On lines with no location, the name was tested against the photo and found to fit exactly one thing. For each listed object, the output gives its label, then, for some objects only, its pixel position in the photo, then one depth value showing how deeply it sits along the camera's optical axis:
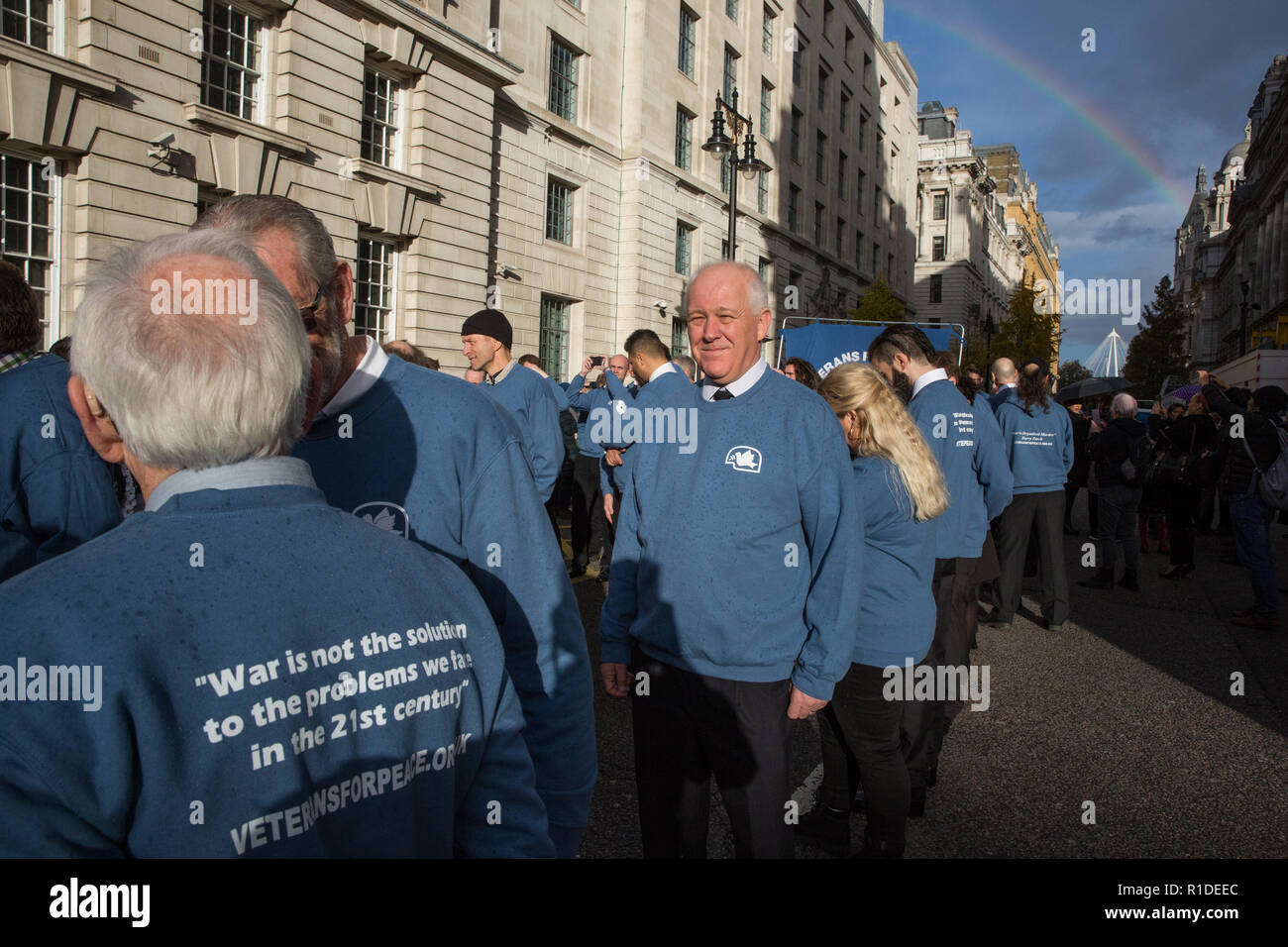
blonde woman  3.27
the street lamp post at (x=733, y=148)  15.80
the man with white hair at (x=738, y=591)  2.66
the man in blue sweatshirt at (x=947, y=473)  4.48
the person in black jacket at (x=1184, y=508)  10.66
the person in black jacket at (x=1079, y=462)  12.92
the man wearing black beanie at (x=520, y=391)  6.46
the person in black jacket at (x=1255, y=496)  7.78
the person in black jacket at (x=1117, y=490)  9.22
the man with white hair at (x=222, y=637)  0.91
